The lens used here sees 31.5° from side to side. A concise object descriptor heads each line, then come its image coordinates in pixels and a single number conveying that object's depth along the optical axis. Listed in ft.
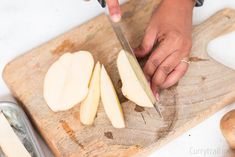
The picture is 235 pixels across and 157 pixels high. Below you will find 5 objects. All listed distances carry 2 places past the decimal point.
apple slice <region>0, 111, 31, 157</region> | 2.97
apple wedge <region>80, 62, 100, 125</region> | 3.20
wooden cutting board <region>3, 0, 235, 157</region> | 3.12
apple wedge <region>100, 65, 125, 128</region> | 3.16
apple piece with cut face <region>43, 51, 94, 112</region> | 3.26
